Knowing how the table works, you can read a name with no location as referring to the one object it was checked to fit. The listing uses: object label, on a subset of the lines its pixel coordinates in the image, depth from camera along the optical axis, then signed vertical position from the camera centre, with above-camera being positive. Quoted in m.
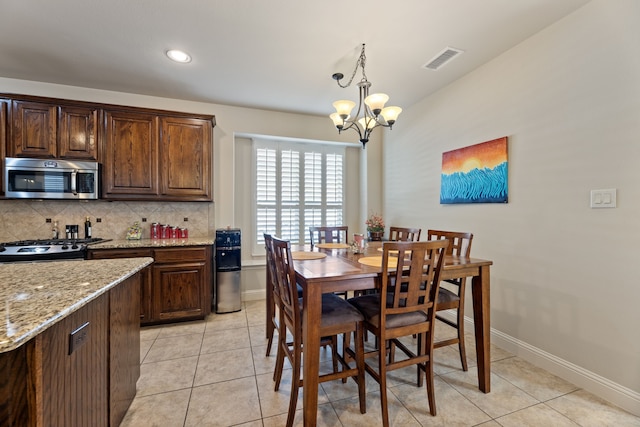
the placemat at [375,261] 1.82 -0.35
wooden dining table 1.52 -0.45
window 4.08 +0.37
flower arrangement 3.92 -0.17
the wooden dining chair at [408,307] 1.60 -0.58
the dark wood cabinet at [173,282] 2.92 -0.76
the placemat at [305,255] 2.15 -0.35
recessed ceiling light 2.52 +1.44
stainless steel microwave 2.75 +0.34
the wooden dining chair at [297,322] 1.61 -0.67
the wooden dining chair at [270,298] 2.10 -0.76
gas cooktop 2.54 -0.36
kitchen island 0.82 -0.50
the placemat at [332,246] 2.75 -0.34
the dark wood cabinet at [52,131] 2.81 +0.84
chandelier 2.19 +0.83
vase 3.91 -0.33
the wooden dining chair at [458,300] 2.05 -0.66
